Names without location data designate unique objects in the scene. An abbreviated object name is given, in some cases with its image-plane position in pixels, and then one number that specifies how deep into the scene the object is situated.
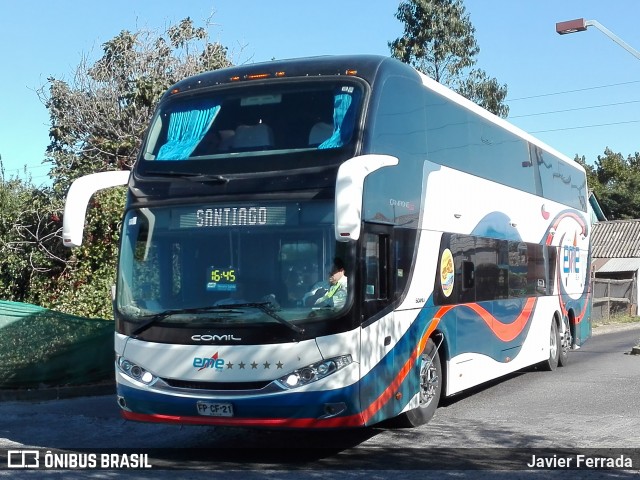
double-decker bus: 8.57
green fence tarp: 14.24
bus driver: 8.62
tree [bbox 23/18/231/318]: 19.52
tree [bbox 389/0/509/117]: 45.09
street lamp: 17.44
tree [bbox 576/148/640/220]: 73.00
